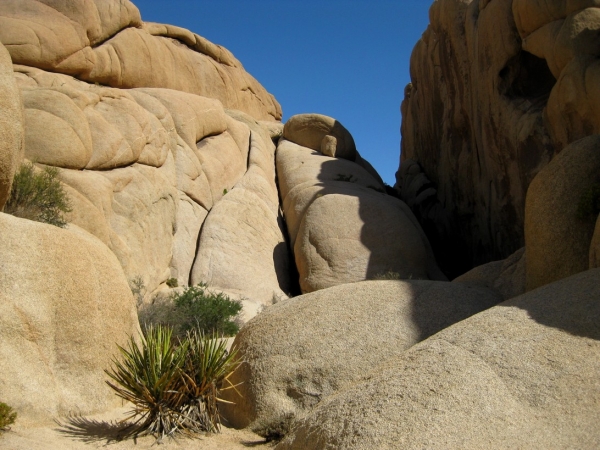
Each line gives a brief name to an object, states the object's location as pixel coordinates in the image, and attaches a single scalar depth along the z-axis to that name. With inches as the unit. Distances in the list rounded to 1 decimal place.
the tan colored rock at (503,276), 384.8
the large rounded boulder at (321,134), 1065.5
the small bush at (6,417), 247.8
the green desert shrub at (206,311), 544.4
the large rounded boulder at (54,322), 283.7
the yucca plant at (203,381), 299.3
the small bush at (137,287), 547.5
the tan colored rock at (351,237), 729.6
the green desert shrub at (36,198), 419.5
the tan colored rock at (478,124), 696.4
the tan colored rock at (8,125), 327.9
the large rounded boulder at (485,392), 191.2
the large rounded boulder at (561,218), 337.4
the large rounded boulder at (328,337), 310.8
